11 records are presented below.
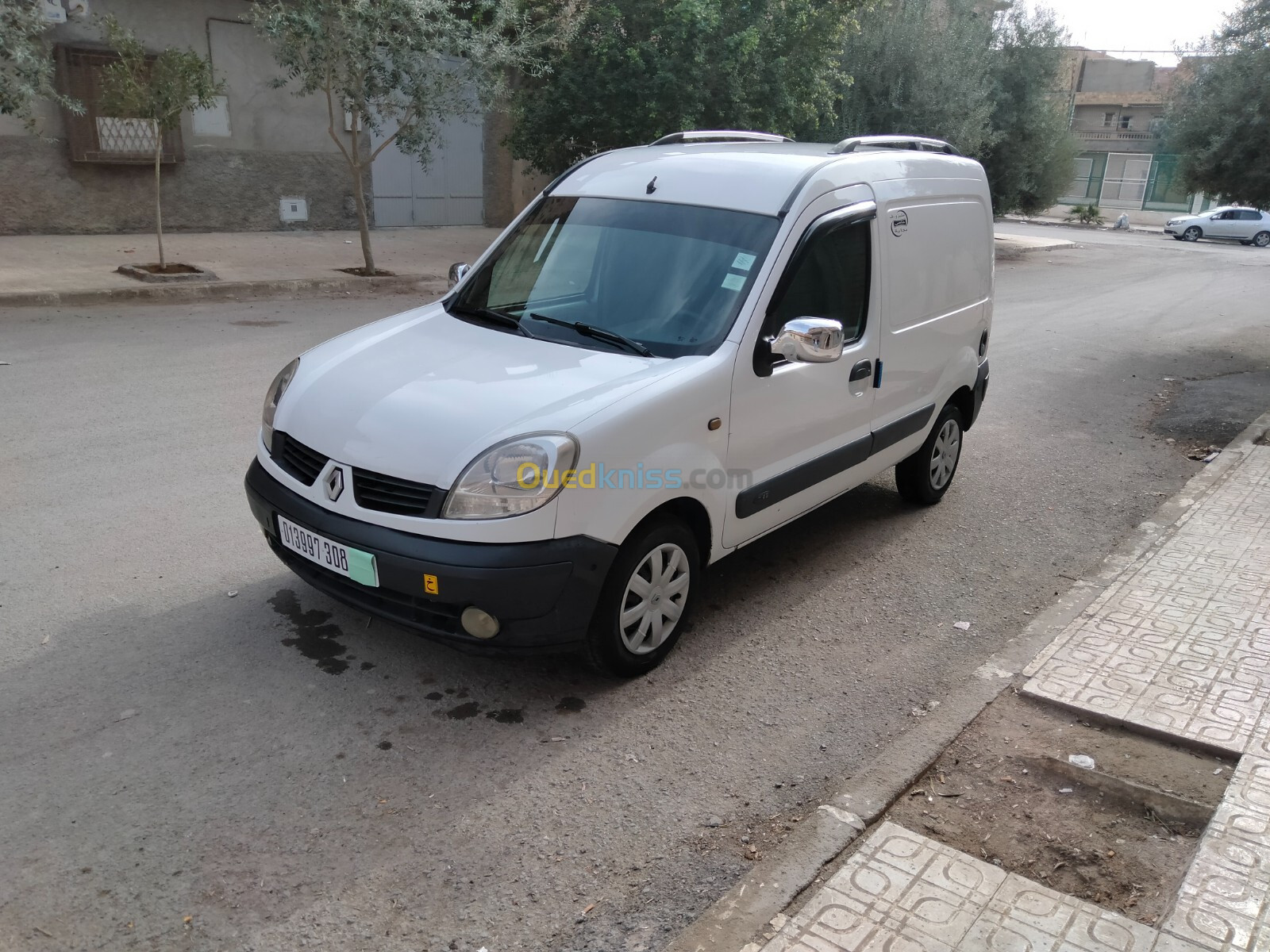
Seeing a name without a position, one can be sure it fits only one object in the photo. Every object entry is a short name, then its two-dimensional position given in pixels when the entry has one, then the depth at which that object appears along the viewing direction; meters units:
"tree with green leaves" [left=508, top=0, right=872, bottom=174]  14.30
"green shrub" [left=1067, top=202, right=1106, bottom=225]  40.56
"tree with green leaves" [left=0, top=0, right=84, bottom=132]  10.15
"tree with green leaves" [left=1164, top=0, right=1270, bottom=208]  11.07
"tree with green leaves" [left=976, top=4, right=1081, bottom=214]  23.41
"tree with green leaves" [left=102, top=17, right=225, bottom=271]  11.76
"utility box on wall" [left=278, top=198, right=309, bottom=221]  18.31
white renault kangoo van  3.41
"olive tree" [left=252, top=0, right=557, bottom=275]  12.17
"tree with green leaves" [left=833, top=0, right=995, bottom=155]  20.27
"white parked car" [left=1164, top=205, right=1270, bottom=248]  34.47
